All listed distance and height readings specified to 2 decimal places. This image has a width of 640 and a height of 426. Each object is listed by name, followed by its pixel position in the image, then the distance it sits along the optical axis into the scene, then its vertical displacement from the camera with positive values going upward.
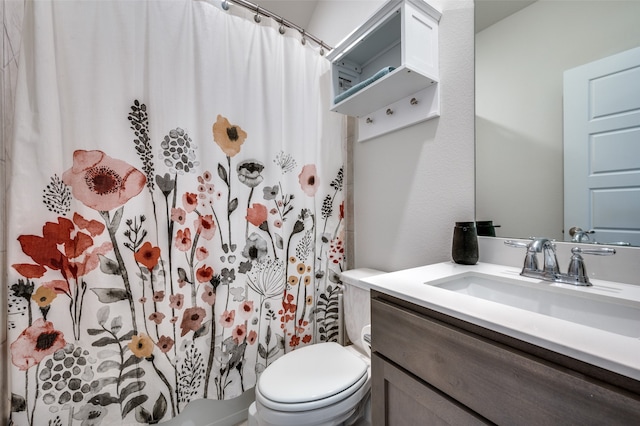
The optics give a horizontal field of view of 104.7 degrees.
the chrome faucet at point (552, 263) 0.66 -0.14
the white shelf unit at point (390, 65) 0.96 +0.68
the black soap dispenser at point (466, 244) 0.89 -0.11
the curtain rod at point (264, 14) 1.16 +1.00
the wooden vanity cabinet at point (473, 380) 0.37 -0.32
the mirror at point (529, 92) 0.72 +0.42
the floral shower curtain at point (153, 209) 0.83 +0.02
